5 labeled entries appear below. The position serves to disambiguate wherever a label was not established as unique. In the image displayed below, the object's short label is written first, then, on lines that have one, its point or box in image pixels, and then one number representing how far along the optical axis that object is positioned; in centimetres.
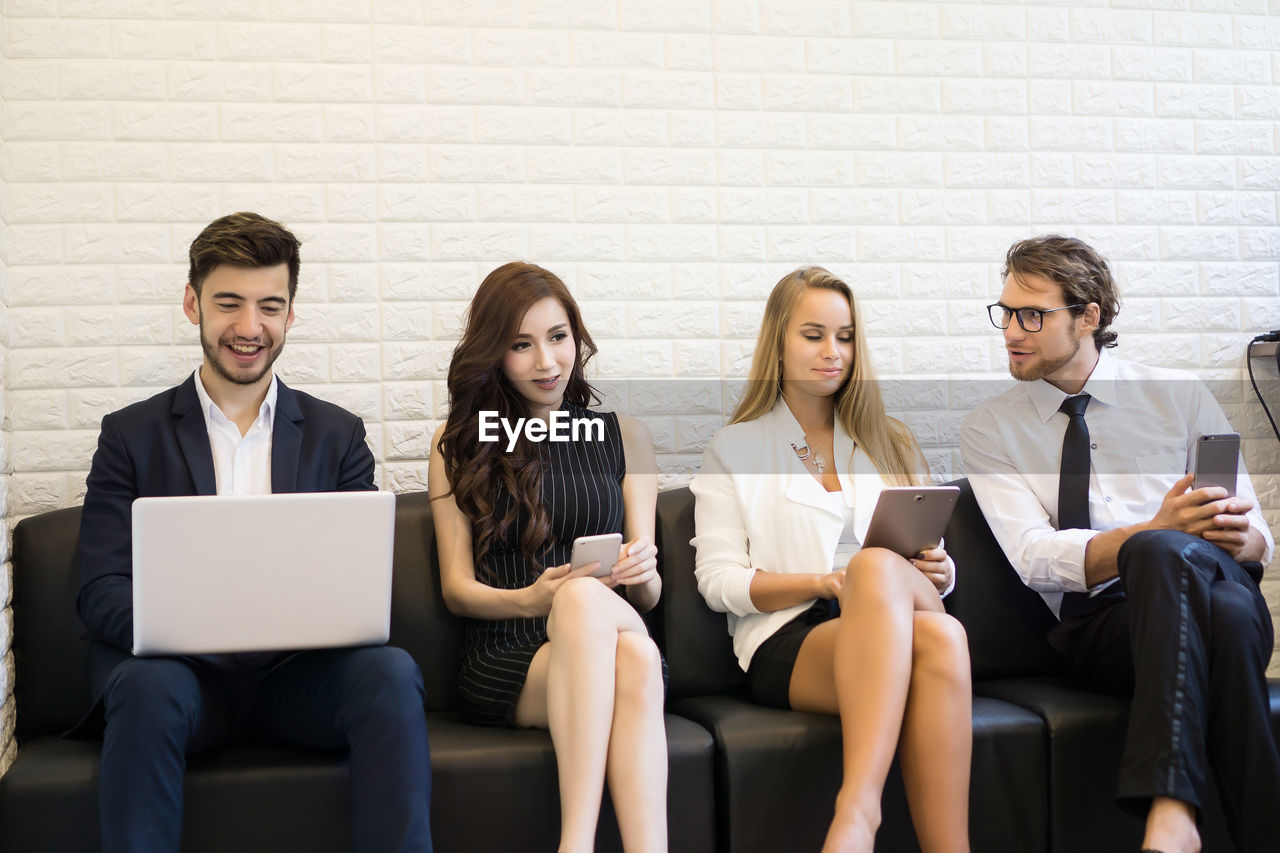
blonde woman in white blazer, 209
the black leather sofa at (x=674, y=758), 201
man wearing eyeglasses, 208
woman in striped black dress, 204
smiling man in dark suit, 188
